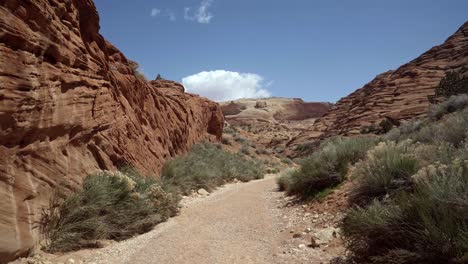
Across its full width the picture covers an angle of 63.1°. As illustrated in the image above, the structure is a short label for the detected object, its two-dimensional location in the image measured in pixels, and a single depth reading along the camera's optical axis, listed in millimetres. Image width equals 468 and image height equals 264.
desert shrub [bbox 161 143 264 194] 12938
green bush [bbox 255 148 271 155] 34238
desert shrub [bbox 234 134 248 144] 36409
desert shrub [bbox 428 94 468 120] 14492
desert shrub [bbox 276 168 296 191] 12955
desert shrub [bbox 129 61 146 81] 16998
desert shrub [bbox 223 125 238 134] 42212
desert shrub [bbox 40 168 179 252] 6211
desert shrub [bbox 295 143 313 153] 40384
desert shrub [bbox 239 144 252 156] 31078
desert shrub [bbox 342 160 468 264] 3715
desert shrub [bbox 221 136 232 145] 31550
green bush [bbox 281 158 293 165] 35156
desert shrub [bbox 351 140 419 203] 6258
